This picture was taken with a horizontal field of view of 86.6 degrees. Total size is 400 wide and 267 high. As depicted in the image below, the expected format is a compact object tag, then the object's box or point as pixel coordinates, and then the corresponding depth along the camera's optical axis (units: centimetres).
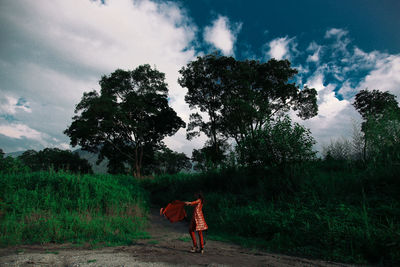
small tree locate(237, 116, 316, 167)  1184
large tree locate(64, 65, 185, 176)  2741
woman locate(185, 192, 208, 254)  632
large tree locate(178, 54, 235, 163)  2806
